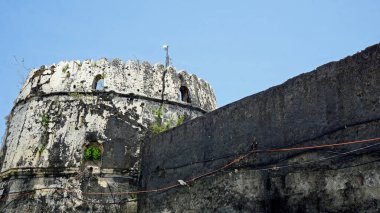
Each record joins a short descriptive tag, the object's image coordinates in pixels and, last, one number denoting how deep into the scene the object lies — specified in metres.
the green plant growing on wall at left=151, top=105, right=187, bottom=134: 8.23
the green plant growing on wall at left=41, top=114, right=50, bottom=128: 8.02
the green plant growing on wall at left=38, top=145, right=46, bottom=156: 7.75
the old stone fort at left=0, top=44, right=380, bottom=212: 4.22
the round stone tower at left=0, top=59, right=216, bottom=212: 7.48
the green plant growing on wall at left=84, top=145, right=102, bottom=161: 7.70
